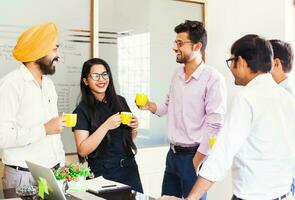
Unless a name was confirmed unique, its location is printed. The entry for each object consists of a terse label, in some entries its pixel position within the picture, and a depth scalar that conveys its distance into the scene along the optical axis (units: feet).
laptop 5.32
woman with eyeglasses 8.12
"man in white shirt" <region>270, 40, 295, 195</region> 8.08
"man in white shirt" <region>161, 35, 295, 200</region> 5.51
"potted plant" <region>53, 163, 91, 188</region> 6.27
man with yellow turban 6.95
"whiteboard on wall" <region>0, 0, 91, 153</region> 9.27
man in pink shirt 8.29
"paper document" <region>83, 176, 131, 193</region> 6.39
